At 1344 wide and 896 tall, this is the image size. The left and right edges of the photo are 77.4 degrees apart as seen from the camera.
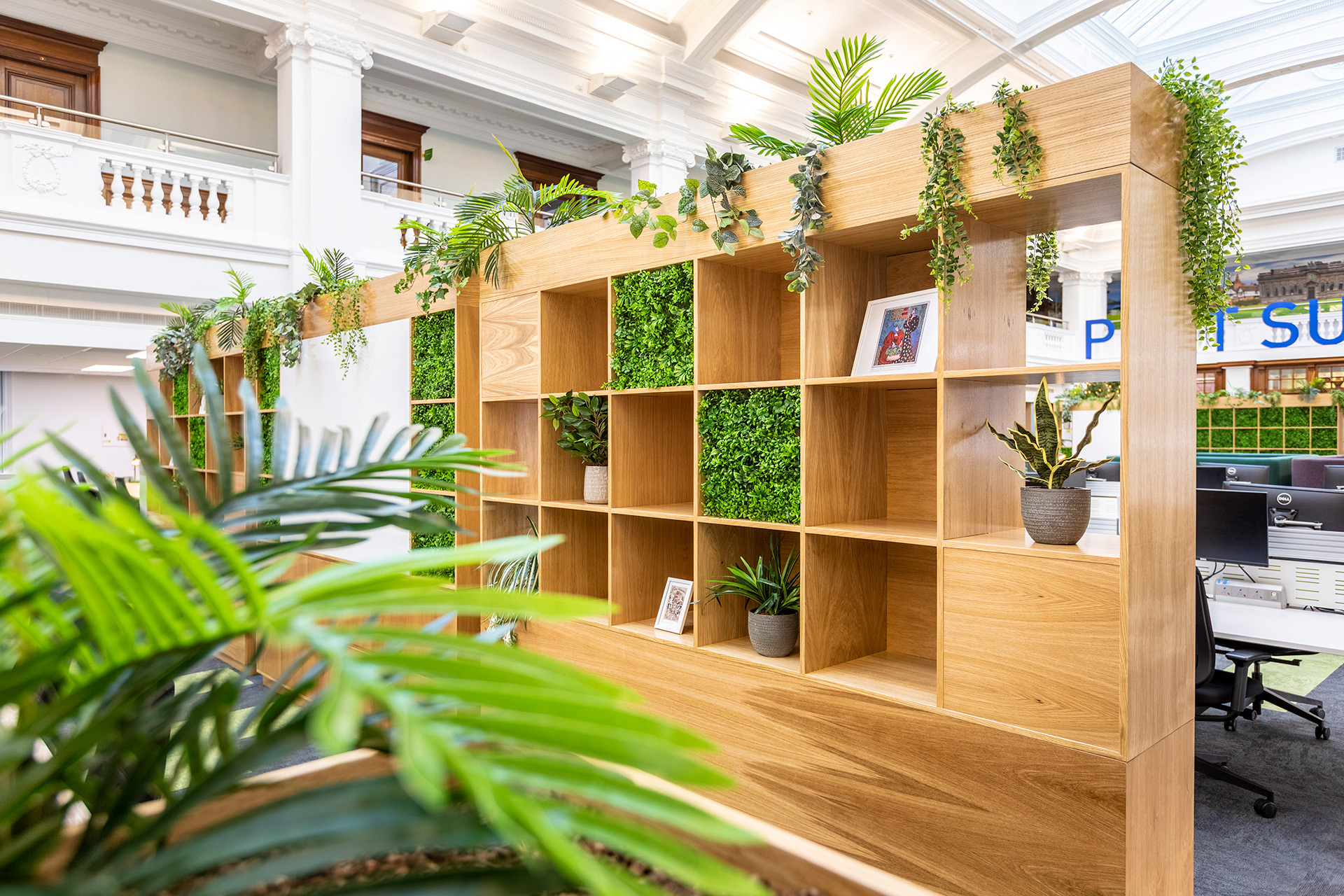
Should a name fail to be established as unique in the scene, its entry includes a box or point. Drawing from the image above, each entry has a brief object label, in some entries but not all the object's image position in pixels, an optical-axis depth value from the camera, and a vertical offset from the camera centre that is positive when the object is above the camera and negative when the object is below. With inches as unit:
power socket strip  152.2 -29.1
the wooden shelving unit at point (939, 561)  77.6 -14.0
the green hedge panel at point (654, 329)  114.0 +15.9
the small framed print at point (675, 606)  119.6 -23.8
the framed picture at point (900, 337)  94.1 +12.1
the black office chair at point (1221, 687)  125.2 -39.5
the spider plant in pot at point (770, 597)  105.7 -20.5
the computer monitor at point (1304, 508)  161.2 -14.3
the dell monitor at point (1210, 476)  254.7 -12.1
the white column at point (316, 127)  315.6 +121.2
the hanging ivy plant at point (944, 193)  85.2 +25.2
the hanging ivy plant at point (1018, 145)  79.7 +28.1
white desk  128.3 -31.1
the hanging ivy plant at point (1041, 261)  97.3 +20.9
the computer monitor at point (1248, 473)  258.4 -11.3
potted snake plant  82.9 -5.0
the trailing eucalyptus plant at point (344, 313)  180.9 +28.9
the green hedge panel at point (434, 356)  154.6 +16.6
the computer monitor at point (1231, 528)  150.6 -16.7
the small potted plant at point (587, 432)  130.6 +1.7
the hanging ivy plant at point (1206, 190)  81.4 +24.3
